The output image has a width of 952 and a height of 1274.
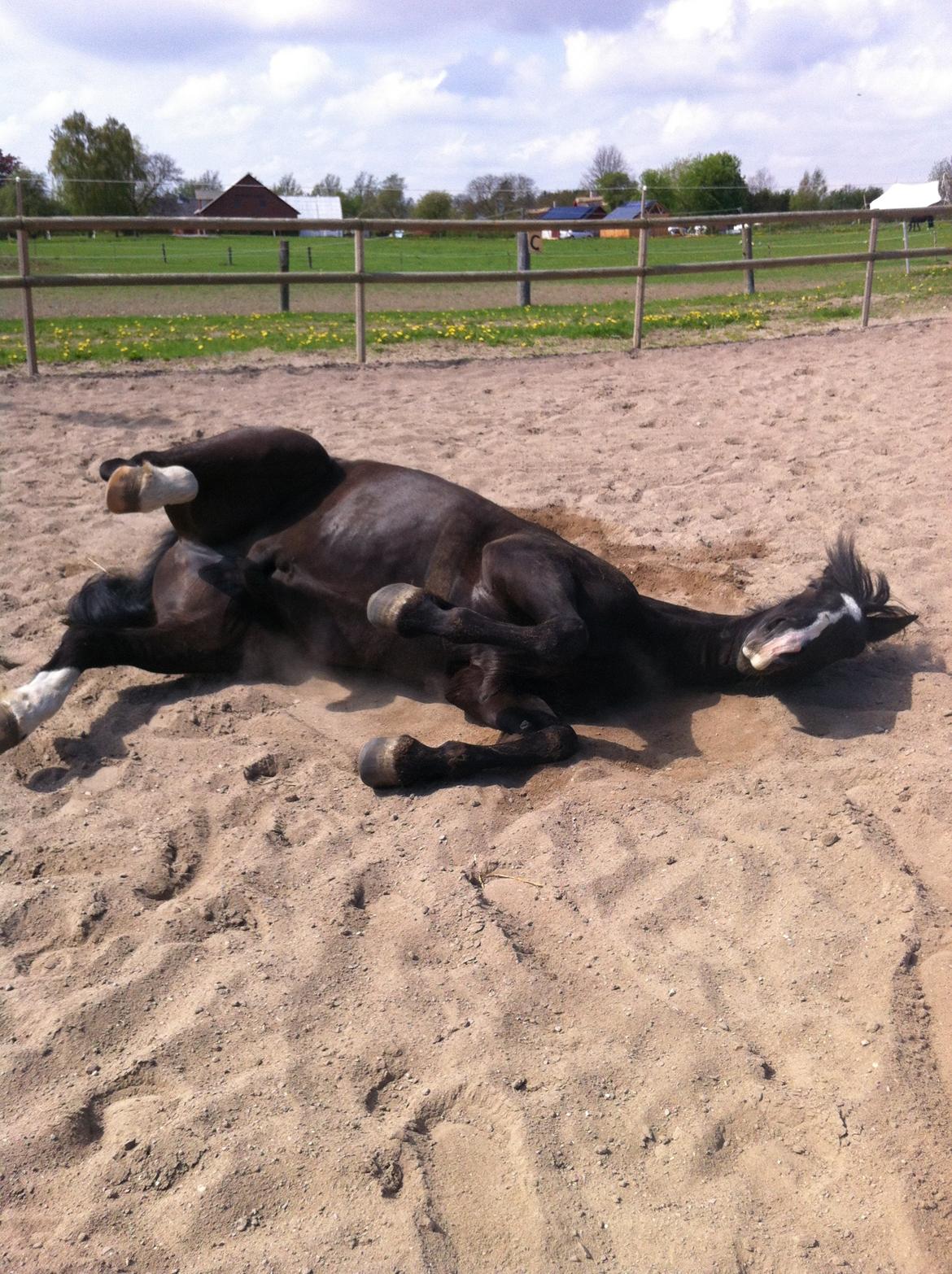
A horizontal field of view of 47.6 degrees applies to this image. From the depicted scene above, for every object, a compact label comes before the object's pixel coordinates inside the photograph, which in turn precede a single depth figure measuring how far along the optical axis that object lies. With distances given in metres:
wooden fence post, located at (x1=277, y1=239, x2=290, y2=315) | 17.39
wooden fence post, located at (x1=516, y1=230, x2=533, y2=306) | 13.87
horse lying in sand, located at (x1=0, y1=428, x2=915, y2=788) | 3.65
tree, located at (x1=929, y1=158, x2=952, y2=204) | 24.25
